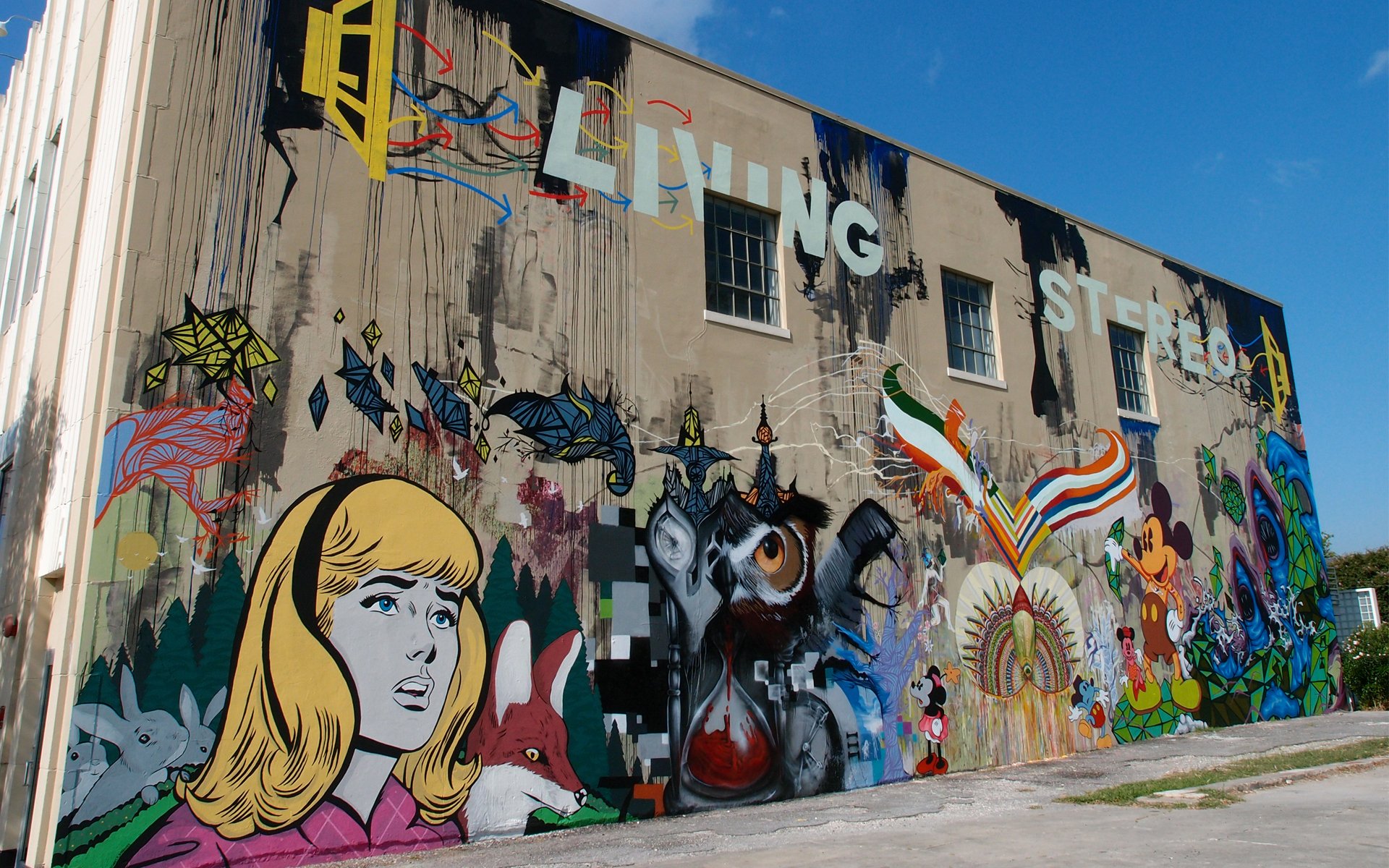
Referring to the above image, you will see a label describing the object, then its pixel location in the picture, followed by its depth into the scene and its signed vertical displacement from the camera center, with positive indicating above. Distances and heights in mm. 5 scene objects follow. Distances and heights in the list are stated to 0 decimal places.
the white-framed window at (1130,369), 17141 +5017
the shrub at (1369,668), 19734 -340
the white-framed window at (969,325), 14539 +4984
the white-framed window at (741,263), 11914 +4944
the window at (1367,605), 22250 +1016
